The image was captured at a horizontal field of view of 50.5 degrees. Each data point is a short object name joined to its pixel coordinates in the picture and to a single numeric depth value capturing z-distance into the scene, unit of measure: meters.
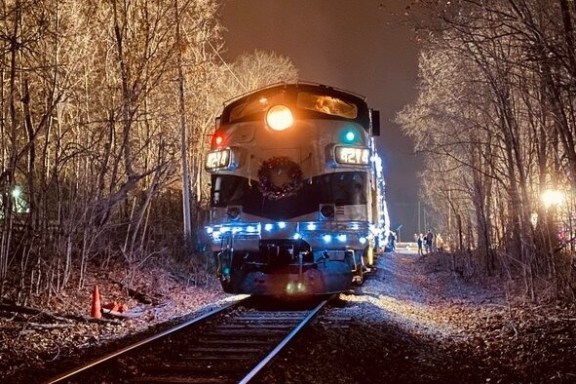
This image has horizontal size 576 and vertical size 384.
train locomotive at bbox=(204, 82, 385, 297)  10.99
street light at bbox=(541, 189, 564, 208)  12.72
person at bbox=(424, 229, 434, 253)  38.83
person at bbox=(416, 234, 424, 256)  39.19
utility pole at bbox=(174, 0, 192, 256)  18.91
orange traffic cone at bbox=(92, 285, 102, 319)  10.87
